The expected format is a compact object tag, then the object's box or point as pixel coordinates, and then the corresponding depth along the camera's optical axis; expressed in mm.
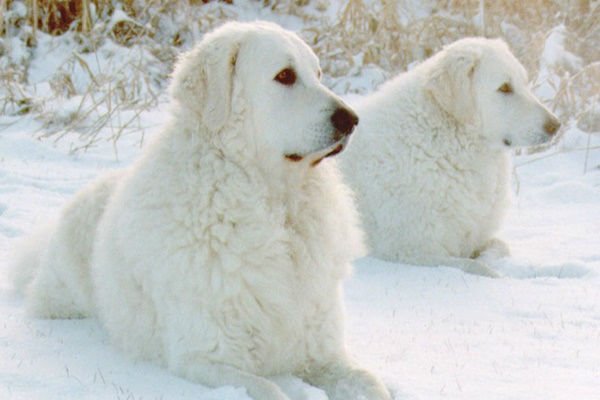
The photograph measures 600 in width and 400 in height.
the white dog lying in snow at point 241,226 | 6398
